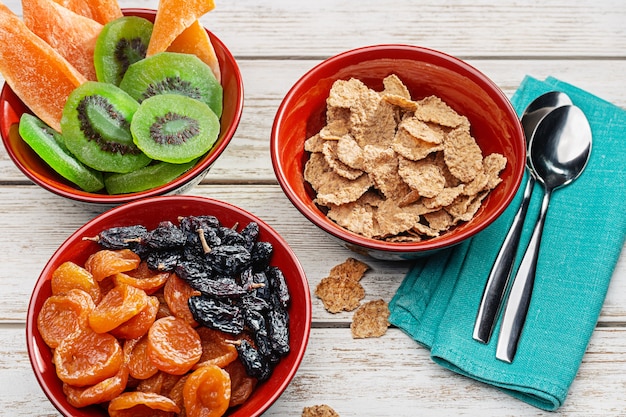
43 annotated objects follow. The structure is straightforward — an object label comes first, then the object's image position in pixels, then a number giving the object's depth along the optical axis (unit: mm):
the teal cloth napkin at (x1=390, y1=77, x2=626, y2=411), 822
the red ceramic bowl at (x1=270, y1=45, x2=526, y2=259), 818
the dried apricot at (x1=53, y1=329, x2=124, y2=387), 764
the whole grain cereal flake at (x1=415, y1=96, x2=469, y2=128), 845
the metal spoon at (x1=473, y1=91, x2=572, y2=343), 831
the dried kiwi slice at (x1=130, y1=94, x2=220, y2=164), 830
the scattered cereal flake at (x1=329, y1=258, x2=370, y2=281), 855
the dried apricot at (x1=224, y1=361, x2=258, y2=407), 783
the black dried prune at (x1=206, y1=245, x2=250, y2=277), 795
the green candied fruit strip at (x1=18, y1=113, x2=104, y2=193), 829
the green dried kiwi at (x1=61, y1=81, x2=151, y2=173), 830
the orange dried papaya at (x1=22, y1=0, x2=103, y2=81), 839
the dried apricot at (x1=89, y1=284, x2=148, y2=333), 764
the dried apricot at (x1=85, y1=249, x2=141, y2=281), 786
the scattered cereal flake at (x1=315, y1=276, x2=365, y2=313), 846
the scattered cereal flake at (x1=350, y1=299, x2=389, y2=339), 840
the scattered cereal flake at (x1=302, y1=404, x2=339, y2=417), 817
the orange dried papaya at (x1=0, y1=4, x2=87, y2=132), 825
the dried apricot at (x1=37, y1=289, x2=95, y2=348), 775
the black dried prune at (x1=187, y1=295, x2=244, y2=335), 774
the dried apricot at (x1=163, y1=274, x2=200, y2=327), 784
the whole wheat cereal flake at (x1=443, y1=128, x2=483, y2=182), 833
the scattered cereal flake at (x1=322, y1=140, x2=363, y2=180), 833
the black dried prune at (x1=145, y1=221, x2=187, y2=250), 799
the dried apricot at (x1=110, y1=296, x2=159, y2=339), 775
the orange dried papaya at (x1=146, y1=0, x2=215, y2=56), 837
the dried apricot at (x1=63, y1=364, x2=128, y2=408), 762
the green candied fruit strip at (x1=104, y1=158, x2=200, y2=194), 839
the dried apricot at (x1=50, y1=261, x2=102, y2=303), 788
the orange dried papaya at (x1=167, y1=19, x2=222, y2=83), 859
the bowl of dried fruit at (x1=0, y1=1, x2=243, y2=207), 830
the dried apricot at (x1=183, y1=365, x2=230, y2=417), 761
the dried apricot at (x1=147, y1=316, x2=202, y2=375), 763
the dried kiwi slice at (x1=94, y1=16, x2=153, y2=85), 853
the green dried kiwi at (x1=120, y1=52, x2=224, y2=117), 849
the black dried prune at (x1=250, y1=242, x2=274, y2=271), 807
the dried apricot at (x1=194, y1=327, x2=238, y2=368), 775
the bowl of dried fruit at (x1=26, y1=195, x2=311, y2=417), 766
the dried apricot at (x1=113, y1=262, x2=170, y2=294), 784
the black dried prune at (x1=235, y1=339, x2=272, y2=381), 776
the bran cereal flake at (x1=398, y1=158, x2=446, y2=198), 826
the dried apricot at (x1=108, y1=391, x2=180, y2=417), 759
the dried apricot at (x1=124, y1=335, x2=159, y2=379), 771
